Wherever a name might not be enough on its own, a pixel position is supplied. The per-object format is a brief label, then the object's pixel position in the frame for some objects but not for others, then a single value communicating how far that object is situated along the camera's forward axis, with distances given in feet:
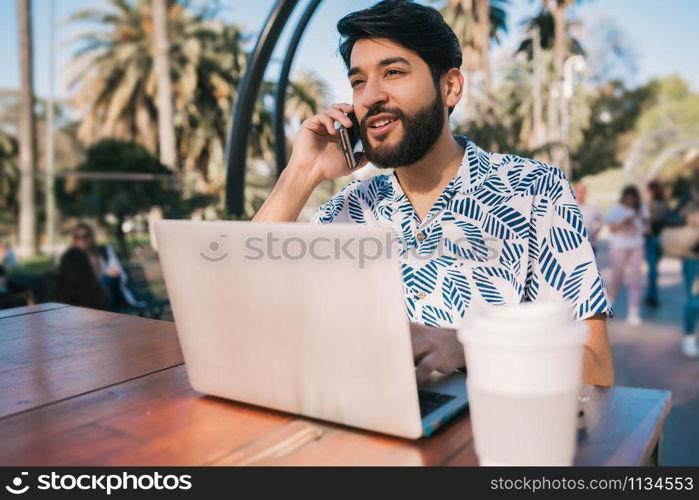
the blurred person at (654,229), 26.22
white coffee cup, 2.30
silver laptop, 2.85
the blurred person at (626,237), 24.30
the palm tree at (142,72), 63.05
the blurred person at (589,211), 22.42
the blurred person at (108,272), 21.39
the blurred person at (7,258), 29.61
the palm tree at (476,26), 48.24
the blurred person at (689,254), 17.19
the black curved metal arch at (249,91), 13.15
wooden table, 3.03
